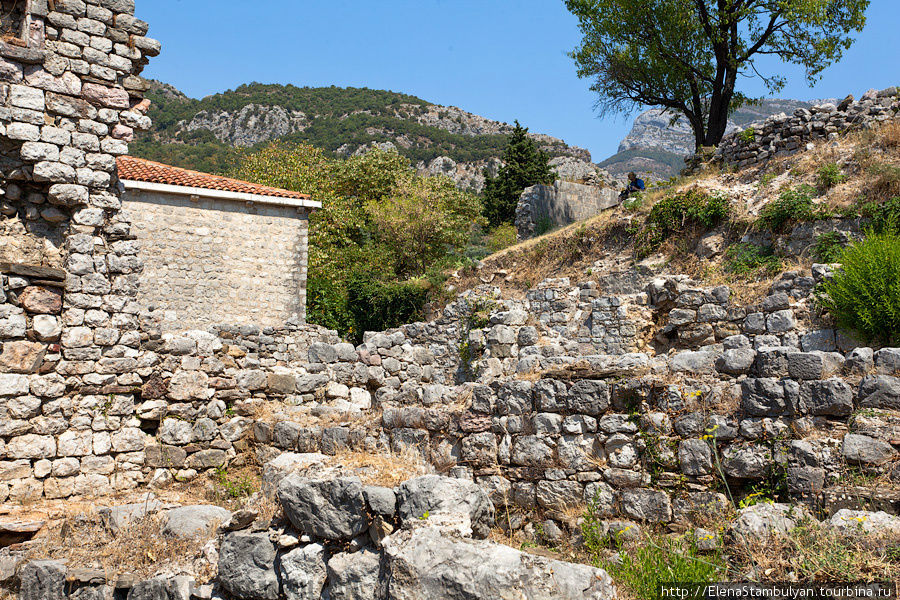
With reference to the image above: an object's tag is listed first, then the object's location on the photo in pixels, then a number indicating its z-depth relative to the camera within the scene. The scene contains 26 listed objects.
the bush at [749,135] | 16.45
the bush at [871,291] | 7.85
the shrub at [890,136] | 13.05
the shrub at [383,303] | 19.09
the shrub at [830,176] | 12.78
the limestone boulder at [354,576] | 4.26
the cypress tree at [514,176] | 34.81
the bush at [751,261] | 12.20
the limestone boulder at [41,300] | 6.62
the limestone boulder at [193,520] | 5.69
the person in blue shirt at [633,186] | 19.30
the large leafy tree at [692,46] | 21.17
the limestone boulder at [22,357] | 6.46
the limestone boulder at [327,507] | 4.55
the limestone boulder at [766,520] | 3.96
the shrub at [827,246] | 11.30
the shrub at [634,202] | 16.28
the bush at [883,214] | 10.99
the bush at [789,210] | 12.30
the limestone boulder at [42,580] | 5.16
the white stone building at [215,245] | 16.31
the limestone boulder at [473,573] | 3.63
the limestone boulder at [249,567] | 4.75
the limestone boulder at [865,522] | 3.66
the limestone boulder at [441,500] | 4.36
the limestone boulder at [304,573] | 4.57
